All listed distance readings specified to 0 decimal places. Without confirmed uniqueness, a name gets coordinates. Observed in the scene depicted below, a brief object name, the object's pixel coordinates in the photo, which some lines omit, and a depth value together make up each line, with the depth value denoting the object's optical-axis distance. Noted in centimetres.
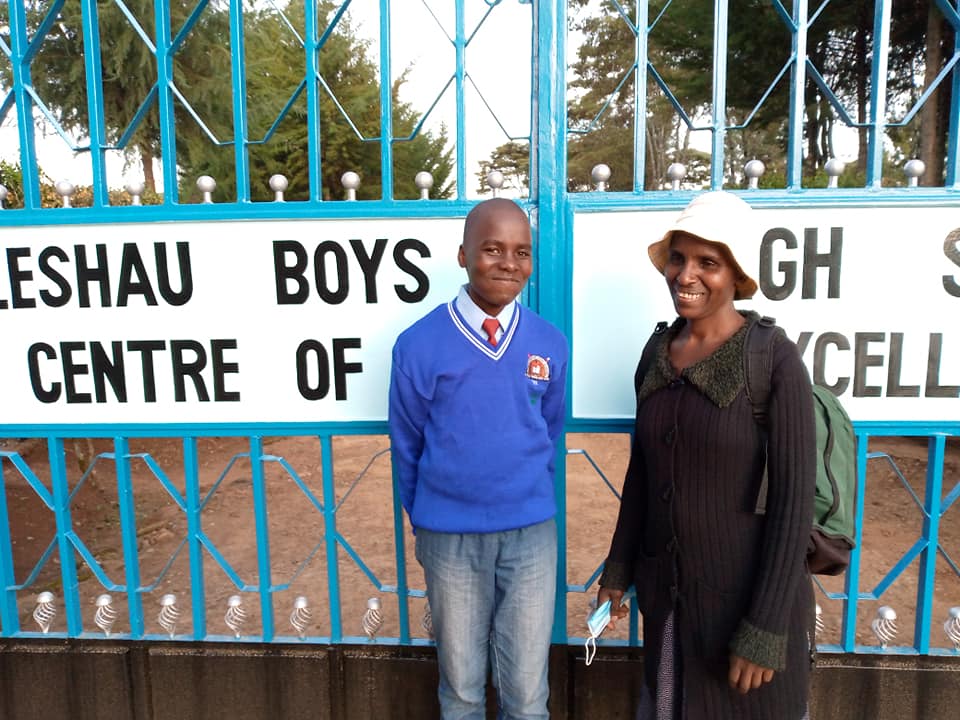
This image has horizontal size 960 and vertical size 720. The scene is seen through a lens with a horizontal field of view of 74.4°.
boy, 167
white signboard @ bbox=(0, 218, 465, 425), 206
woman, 135
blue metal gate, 192
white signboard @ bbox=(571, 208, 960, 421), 195
